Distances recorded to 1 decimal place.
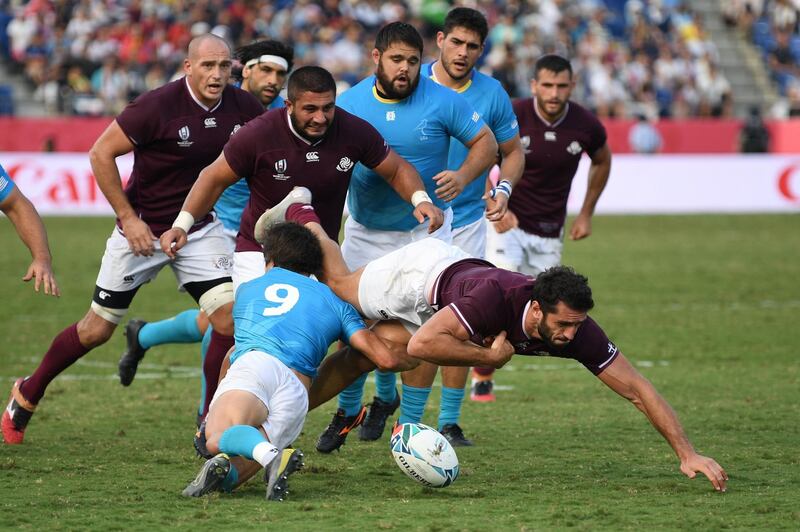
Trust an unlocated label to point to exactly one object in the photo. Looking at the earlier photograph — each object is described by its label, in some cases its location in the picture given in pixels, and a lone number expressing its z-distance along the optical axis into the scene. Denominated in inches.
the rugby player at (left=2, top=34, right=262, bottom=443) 624.1
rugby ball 503.5
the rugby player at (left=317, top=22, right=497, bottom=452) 622.5
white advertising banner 1927.9
